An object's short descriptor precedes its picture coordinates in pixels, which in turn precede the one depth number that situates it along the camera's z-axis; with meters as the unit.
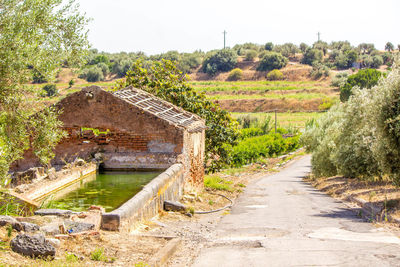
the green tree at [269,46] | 128.38
